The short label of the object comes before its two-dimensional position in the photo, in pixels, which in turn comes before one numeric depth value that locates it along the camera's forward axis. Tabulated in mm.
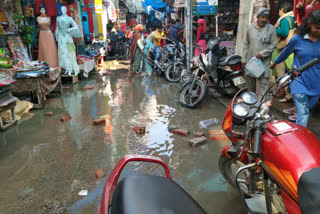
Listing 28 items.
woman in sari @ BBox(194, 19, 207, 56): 8922
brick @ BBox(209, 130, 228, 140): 3855
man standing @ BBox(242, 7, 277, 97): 4449
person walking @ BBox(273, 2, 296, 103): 4934
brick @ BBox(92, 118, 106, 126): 4469
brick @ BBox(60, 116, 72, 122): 4713
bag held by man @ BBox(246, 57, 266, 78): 3316
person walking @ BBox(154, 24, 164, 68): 10477
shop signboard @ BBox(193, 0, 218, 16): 8508
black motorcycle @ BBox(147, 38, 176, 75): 9141
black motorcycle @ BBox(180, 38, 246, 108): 5320
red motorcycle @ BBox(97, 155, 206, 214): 1029
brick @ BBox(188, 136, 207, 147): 3618
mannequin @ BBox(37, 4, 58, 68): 7531
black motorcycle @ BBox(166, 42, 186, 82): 8453
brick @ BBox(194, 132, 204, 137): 3916
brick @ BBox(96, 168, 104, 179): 2892
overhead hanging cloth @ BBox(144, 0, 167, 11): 16562
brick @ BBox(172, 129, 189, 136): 3999
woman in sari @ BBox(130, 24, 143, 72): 10356
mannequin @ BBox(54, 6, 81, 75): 7844
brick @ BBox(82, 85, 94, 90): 7490
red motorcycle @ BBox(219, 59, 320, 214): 1261
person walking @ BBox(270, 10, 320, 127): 2844
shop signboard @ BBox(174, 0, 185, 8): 8452
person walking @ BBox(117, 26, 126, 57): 16094
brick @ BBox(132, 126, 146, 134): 4111
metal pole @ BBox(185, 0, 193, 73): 7602
